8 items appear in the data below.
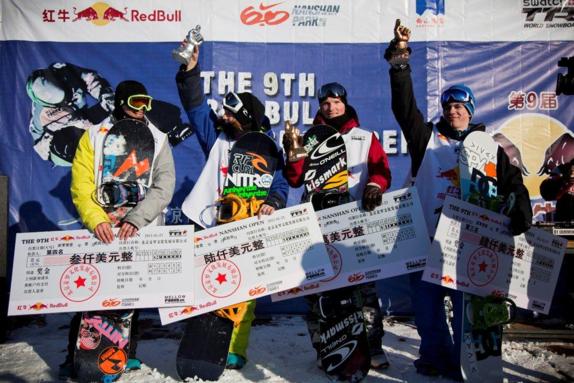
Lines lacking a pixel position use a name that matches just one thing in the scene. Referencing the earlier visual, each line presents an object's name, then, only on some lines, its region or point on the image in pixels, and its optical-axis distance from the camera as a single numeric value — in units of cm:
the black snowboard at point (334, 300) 315
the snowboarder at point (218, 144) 343
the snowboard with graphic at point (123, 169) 318
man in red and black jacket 334
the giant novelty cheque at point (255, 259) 312
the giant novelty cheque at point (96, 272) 303
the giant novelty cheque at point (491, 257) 301
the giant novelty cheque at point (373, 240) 321
